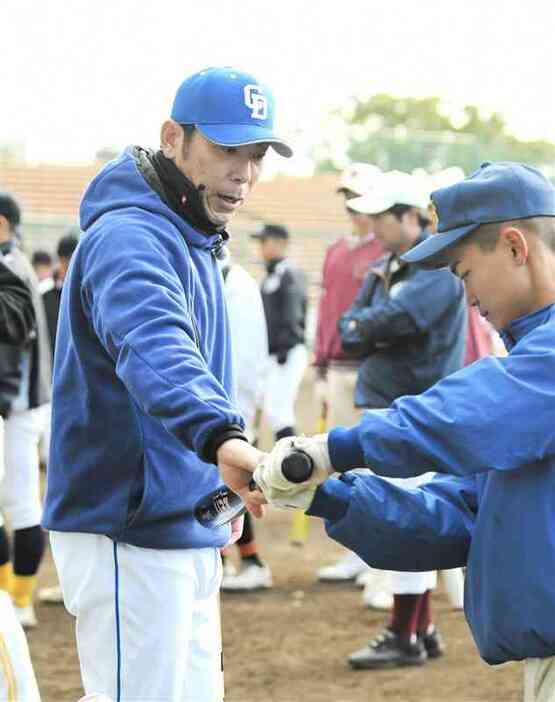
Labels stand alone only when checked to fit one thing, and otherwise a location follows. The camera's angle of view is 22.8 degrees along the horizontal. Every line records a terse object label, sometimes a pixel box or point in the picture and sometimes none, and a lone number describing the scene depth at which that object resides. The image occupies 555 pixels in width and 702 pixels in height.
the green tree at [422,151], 29.16
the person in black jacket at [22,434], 7.30
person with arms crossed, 6.88
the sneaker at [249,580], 8.55
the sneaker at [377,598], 7.96
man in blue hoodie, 3.53
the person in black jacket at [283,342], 11.58
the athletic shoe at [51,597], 8.23
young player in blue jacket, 2.80
